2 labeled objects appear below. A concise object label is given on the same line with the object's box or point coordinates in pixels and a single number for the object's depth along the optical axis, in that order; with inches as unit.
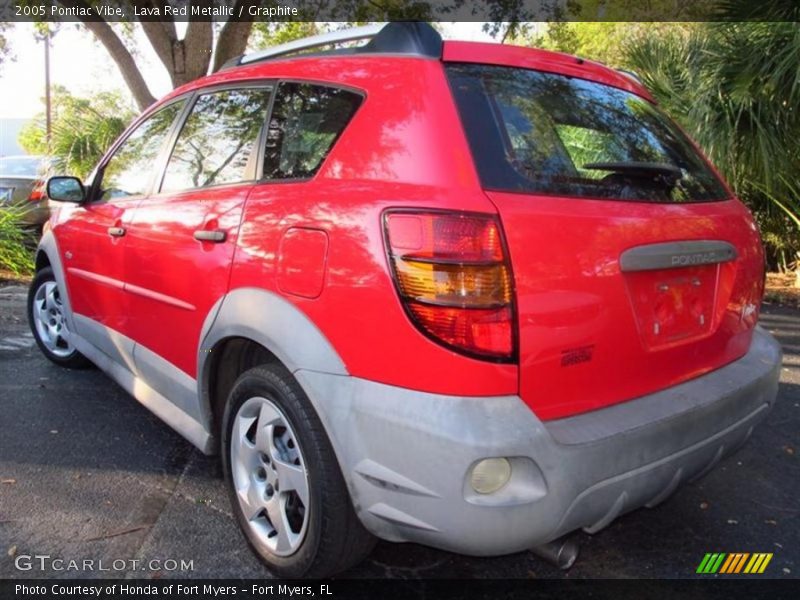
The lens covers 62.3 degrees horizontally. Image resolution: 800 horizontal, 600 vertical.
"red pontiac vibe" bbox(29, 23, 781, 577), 72.1
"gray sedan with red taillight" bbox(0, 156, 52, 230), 360.5
